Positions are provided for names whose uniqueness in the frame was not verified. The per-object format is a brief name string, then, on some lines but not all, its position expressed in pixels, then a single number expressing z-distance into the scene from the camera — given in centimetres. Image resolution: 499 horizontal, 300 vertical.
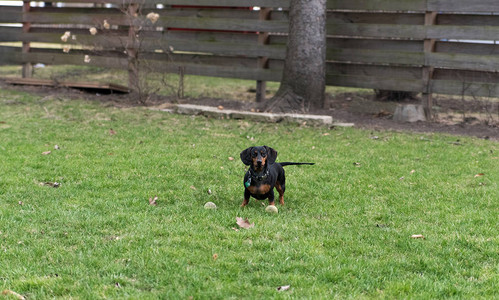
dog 1064
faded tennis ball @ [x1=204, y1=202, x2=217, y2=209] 1097
